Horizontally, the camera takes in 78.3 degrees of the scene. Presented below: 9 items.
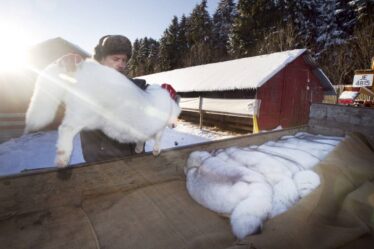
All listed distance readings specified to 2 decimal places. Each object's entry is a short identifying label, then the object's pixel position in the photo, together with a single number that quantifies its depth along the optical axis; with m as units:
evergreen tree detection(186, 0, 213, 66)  35.25
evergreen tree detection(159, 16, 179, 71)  35.66
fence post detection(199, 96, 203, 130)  11.65
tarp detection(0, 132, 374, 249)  1.29
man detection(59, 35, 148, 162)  1.73
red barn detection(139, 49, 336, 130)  10.08
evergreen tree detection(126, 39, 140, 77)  43.41
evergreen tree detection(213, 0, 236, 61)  34.69
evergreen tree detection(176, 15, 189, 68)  35.25
